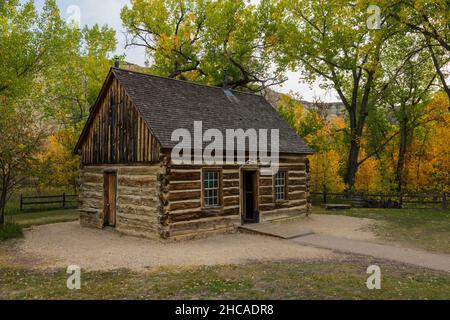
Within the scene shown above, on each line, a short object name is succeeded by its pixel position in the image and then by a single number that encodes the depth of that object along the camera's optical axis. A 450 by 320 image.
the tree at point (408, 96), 28.20
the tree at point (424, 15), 17.42
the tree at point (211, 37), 29.98
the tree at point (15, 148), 14.46
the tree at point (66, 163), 26.47
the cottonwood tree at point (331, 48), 26.70
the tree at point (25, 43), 24.19
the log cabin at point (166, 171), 13.74
